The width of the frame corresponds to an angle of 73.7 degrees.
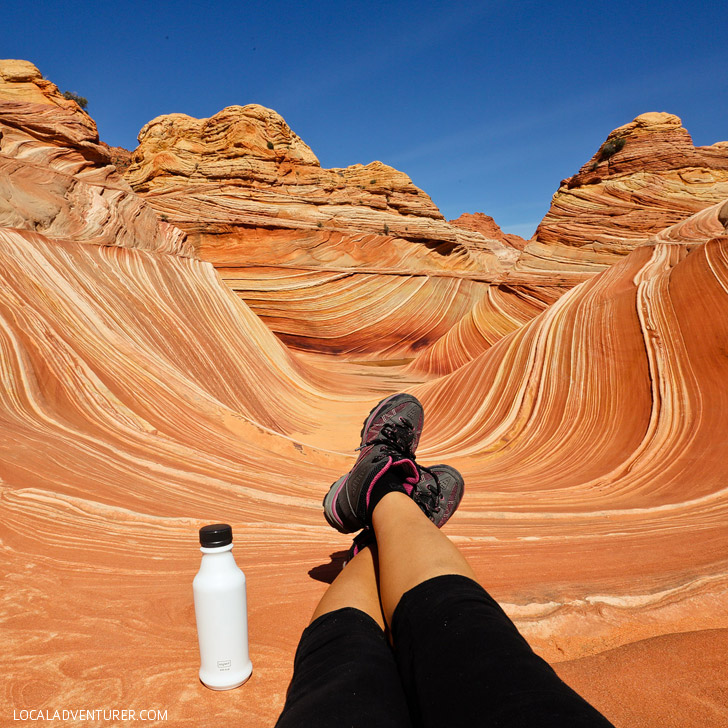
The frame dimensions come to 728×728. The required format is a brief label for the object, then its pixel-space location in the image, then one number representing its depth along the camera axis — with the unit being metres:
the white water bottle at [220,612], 1.00
